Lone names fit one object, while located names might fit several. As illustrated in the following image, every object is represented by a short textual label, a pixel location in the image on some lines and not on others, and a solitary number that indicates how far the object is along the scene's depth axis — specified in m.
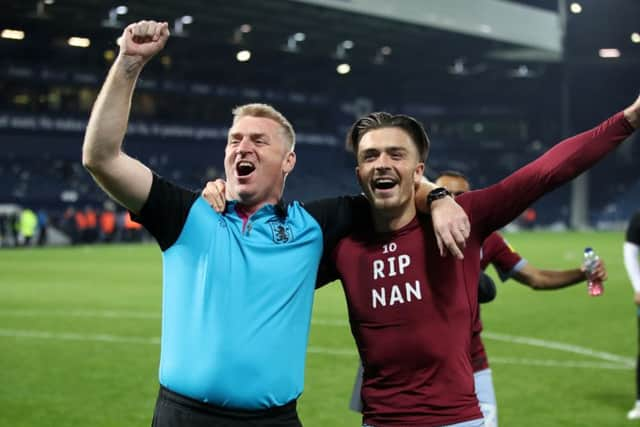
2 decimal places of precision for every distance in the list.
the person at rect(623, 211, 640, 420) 8.71
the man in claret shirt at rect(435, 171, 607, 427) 5.48
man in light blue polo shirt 3.51
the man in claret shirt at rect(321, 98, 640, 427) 3.82
